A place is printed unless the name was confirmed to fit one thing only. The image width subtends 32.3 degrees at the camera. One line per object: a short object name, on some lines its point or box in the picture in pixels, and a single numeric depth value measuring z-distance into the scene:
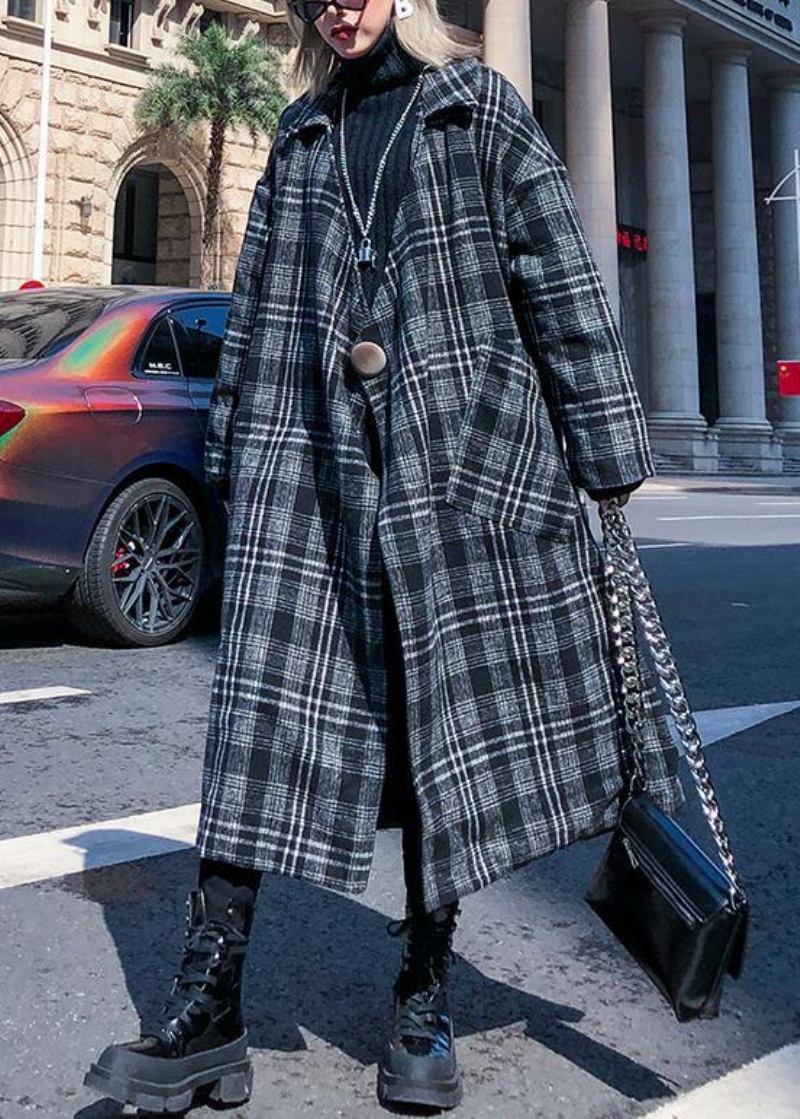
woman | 2.05
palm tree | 33.03
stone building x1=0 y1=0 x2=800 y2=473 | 31.59
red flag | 45.19
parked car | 5.80
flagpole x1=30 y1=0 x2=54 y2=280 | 28.83
